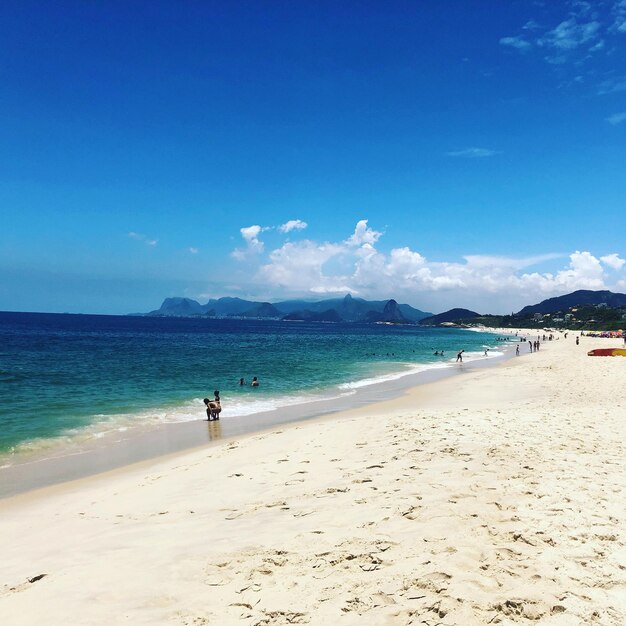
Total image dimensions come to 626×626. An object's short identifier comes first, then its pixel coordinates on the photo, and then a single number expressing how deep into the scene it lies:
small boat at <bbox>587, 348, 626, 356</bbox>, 46.28
